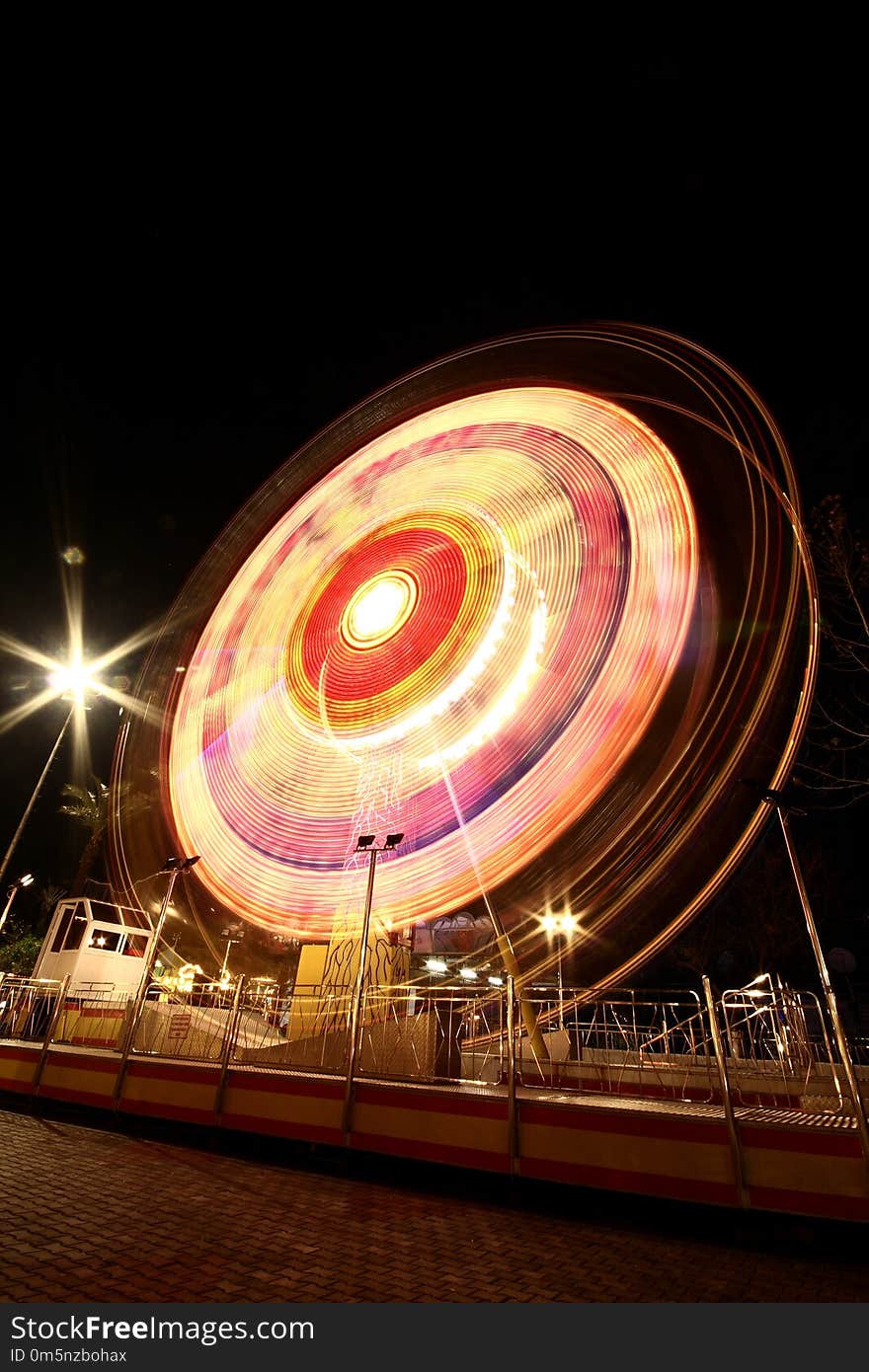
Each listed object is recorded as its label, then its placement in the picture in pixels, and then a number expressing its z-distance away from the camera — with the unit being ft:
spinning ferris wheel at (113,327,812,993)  31.63
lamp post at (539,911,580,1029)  28.30
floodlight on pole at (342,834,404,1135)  20.79
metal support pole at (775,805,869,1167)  14.19
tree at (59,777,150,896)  91.20
